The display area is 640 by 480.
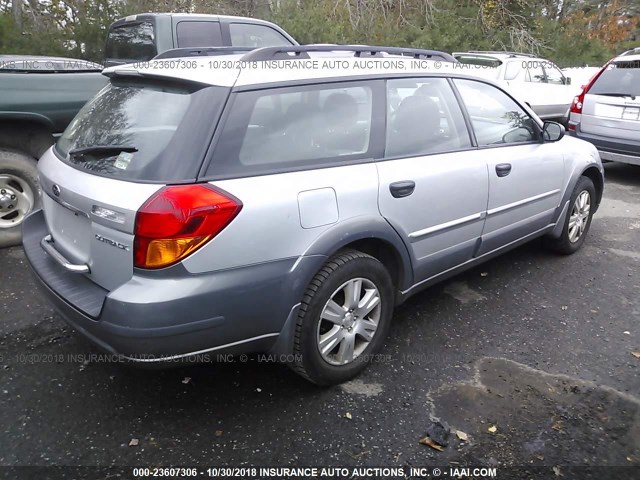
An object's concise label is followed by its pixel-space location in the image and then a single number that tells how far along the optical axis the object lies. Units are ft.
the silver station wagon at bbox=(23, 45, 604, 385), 7.39
